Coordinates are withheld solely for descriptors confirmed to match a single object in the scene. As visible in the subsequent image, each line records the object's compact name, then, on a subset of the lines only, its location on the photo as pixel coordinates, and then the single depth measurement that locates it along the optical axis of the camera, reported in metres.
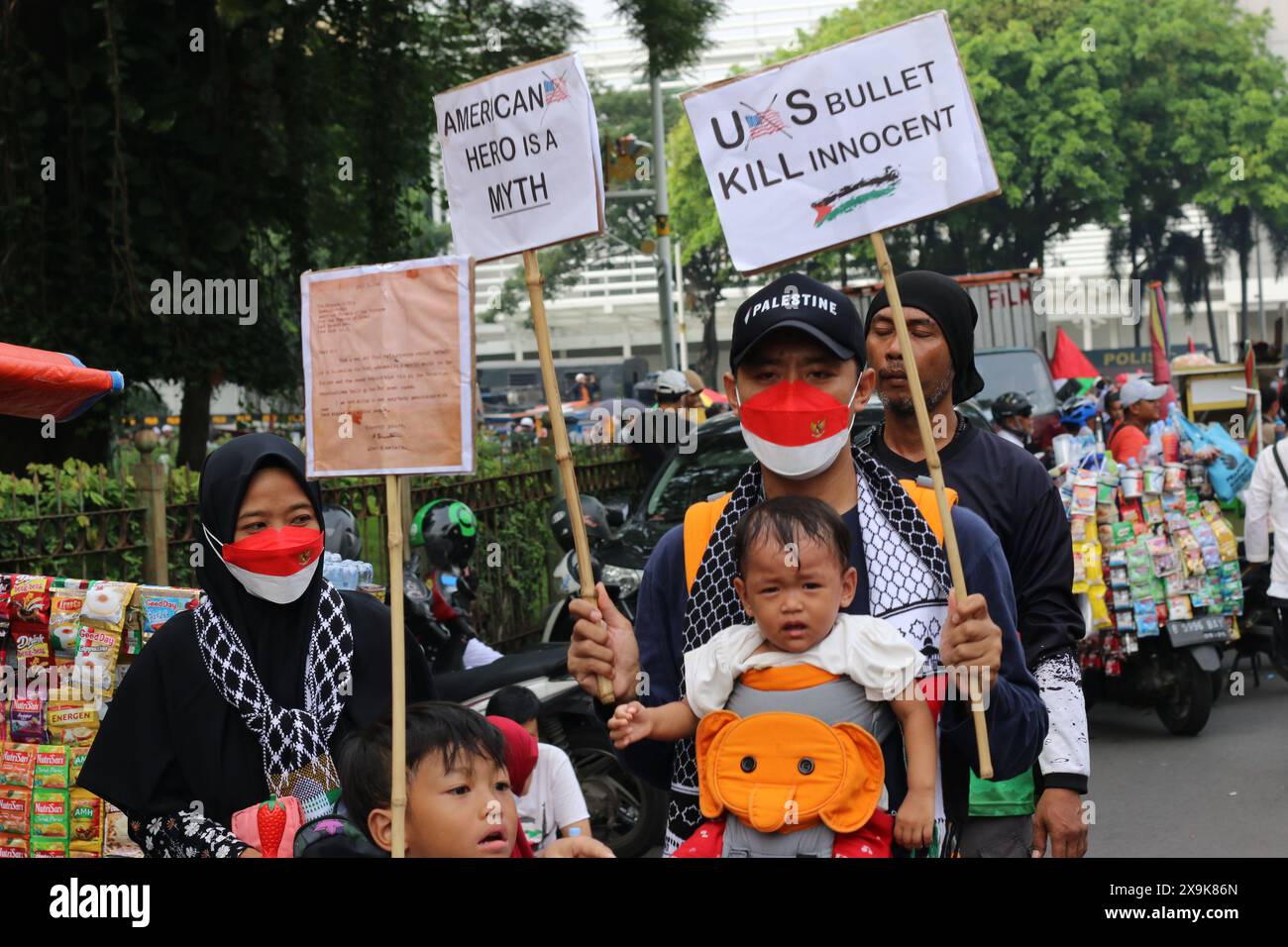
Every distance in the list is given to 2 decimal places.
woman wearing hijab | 3.24
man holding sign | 2.79
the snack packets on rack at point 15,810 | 5.20
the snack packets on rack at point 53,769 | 5.14
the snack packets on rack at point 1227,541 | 9.29
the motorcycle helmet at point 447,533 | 6.93
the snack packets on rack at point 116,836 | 5.16
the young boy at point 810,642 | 2.64
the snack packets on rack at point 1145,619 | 8.96
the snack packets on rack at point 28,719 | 5.18
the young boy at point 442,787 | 2.88
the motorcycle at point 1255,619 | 9.73
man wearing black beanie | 3.35
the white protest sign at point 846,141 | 3.05
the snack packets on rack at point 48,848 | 5.13
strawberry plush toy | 3.09
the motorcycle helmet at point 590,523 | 8.45
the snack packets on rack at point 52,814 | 5.16
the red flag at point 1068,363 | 21.08
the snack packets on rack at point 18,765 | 5.19
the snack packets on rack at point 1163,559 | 9.05
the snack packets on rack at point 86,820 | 5.15
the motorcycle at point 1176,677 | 9.03
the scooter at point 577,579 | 8.27
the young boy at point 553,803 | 4.41
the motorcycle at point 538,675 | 6.36
